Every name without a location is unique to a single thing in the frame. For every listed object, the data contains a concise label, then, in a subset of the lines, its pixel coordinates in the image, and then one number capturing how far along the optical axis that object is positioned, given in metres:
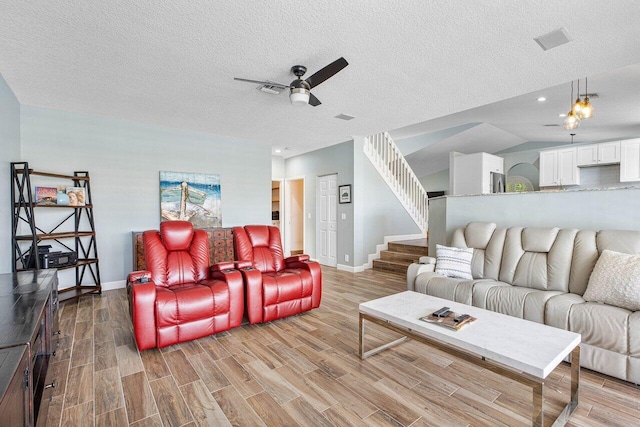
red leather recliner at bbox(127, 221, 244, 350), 2.58
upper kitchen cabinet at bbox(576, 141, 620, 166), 5.53
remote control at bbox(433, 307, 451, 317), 2.14
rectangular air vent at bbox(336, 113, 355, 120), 4.44
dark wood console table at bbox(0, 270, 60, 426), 1.02
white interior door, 6.53
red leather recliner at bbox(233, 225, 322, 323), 3.16
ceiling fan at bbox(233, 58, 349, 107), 2.77
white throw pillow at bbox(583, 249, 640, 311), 2.20
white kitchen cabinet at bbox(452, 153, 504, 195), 6.37
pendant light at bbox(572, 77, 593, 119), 3.34
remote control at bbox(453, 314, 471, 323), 2.03
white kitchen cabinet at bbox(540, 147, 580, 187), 6.05
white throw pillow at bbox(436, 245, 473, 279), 3.33
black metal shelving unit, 3.51
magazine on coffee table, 1.96
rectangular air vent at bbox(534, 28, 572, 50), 2.38
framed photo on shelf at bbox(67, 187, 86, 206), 4.09
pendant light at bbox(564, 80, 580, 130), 3.64
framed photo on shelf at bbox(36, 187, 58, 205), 3.92
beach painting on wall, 5.05
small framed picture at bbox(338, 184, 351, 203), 6.08
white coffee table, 1.53
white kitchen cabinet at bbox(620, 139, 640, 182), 5.32
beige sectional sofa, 2.12
